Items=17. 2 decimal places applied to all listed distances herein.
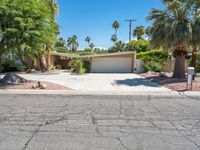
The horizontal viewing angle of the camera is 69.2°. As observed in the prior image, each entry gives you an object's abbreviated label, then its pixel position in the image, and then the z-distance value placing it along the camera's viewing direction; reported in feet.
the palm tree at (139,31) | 124.03
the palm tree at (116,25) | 147.25
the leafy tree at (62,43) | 152.03
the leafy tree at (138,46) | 94.56
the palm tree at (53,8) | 58.87
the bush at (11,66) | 60.88
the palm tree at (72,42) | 172.67
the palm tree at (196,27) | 36.61
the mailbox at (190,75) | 28.68
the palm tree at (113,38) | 157.33
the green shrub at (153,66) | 59.34
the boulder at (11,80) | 32.27
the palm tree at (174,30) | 36.99
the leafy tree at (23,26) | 29.39
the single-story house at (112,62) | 65.01
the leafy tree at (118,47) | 118.67
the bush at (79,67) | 58.16
